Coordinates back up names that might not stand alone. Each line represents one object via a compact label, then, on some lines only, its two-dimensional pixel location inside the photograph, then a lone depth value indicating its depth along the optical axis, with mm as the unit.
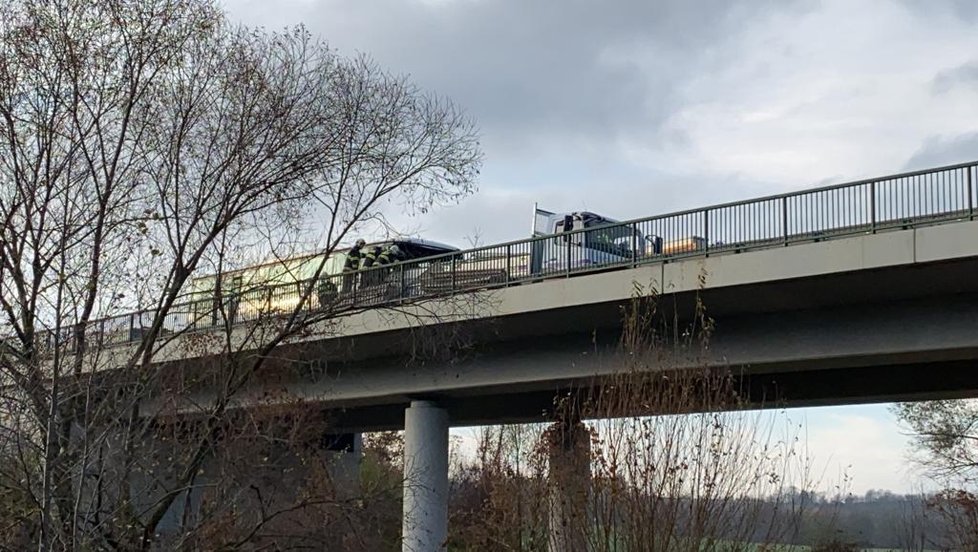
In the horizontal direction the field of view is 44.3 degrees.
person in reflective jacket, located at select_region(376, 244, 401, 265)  22166
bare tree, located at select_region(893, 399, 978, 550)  37594
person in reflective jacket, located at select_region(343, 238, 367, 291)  20772
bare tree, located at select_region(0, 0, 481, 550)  13562
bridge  18859
